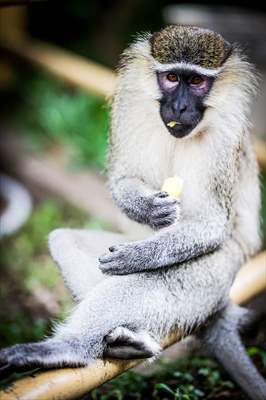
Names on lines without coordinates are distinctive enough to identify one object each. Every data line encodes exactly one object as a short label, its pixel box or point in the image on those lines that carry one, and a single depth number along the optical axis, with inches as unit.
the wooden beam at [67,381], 95.9
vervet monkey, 110.5
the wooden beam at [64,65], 243.1
